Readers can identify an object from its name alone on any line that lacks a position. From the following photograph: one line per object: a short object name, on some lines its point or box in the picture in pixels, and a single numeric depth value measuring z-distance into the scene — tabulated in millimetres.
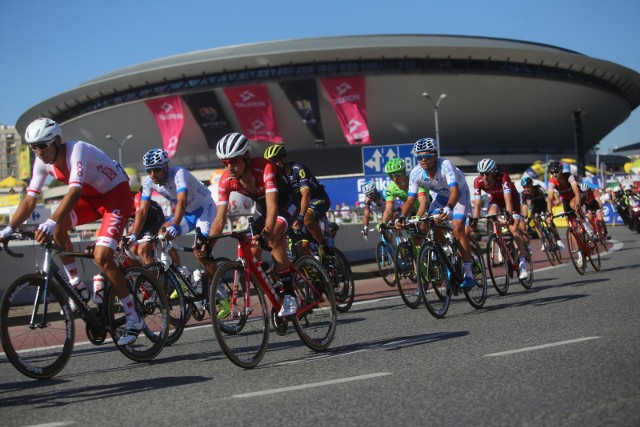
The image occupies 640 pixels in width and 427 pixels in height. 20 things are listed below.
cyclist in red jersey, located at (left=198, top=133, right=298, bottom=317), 7137
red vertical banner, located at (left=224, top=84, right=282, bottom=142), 72500
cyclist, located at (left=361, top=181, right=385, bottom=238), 15414
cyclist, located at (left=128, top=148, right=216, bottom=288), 9469
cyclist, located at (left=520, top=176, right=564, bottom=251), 16156
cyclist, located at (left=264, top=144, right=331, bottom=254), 10797
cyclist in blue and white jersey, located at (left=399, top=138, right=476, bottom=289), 10203
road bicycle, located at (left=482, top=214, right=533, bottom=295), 11891
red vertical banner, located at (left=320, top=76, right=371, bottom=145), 70500
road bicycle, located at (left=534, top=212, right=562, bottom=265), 15945
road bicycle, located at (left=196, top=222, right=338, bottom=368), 6734
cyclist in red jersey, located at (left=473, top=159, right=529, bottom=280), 12492
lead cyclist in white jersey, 6906
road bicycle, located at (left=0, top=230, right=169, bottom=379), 6438
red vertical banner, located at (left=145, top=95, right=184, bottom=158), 74750
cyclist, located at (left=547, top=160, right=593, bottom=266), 15070
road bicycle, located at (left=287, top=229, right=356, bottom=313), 11289
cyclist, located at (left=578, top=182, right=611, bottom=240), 18081
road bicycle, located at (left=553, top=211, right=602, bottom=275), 14734
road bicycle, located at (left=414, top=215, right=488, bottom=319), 9609
